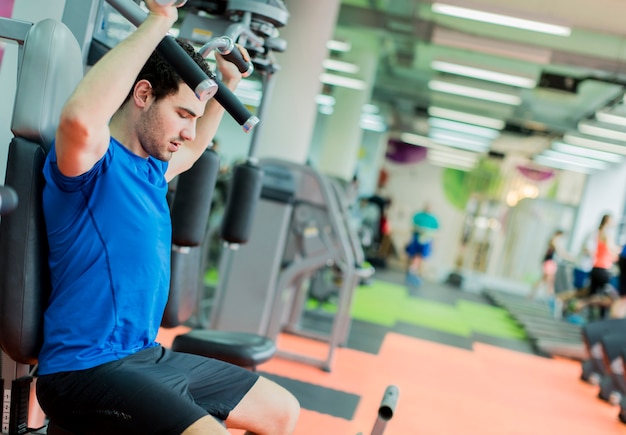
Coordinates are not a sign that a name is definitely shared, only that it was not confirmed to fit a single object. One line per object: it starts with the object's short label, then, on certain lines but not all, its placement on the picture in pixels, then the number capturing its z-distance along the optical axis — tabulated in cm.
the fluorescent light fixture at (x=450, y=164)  1980
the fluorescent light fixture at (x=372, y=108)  1500
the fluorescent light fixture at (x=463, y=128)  1491
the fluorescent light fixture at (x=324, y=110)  1561
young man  136
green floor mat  818
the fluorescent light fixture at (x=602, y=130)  1235
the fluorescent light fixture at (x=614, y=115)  1090
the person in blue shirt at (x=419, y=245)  1324
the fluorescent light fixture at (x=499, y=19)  685
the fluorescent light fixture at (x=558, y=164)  1710
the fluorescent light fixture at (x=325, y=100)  1410
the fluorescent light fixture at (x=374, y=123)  1606
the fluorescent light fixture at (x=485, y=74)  907
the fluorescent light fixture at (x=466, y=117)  1390
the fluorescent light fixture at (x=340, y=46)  1001
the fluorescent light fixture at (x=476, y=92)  1117
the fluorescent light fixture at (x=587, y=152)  1466
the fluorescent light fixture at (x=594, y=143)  1352
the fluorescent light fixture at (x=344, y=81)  1116
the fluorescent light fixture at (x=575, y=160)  1591
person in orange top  880
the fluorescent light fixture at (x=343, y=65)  1125
